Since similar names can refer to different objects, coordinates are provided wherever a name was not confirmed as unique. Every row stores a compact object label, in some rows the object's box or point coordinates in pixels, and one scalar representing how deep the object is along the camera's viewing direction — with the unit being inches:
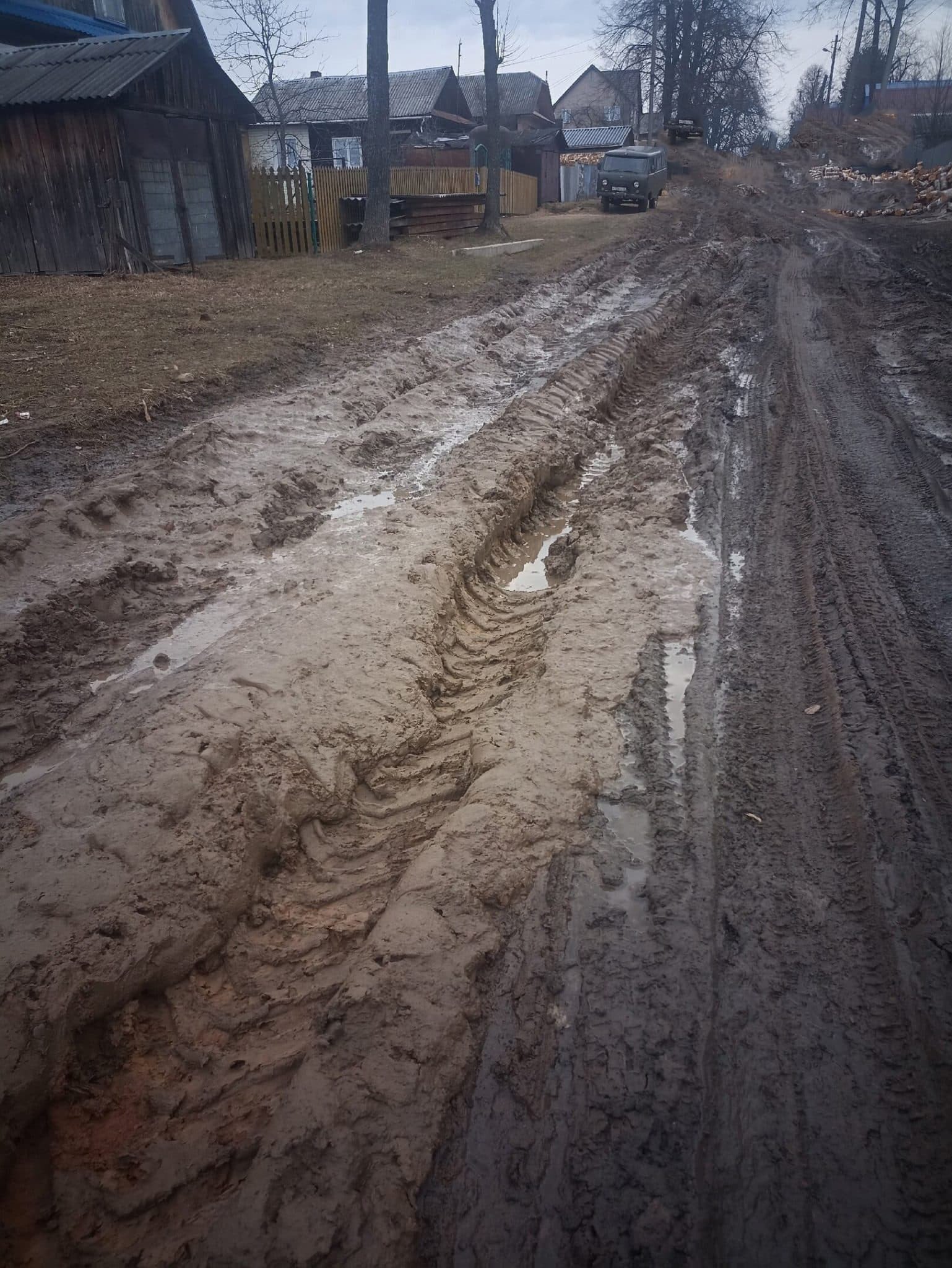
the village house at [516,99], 1831.9
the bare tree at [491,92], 869.2
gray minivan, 1143.6
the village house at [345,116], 1385.3
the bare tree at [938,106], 1405.0
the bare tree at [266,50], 989.8
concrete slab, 758.5
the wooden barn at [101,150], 555.8
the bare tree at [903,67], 2437.3
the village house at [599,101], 2228.1
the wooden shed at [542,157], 1526.8
